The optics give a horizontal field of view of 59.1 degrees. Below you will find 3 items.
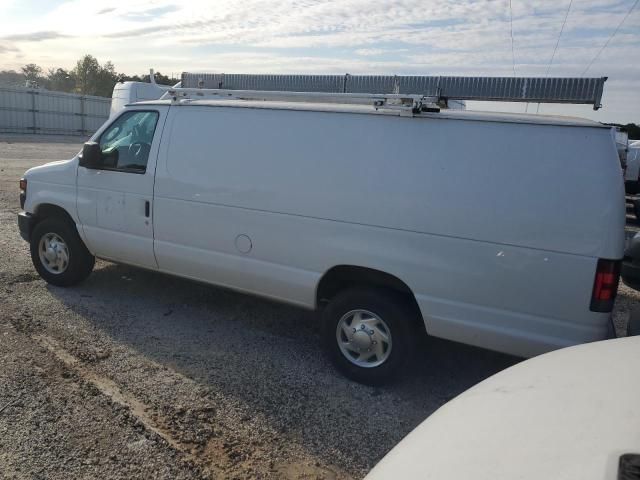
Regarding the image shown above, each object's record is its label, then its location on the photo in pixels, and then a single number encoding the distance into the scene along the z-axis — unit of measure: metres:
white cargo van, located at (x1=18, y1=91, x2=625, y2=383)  3.50
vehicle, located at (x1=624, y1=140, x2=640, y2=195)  15.25
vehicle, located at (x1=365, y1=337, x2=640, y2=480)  1.49
